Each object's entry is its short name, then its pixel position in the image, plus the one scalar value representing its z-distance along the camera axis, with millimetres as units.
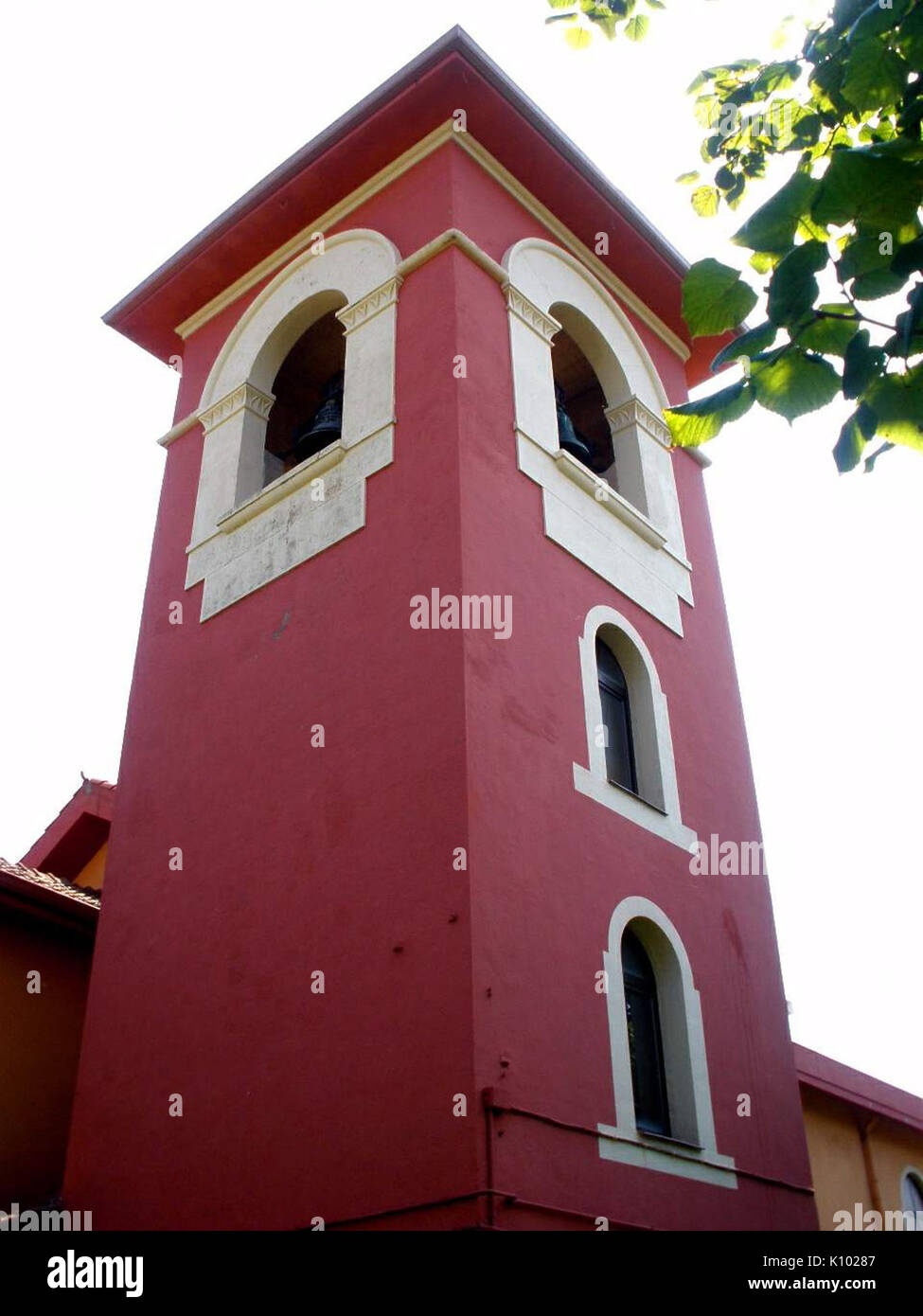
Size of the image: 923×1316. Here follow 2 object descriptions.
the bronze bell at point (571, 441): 9938
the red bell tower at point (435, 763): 6578
